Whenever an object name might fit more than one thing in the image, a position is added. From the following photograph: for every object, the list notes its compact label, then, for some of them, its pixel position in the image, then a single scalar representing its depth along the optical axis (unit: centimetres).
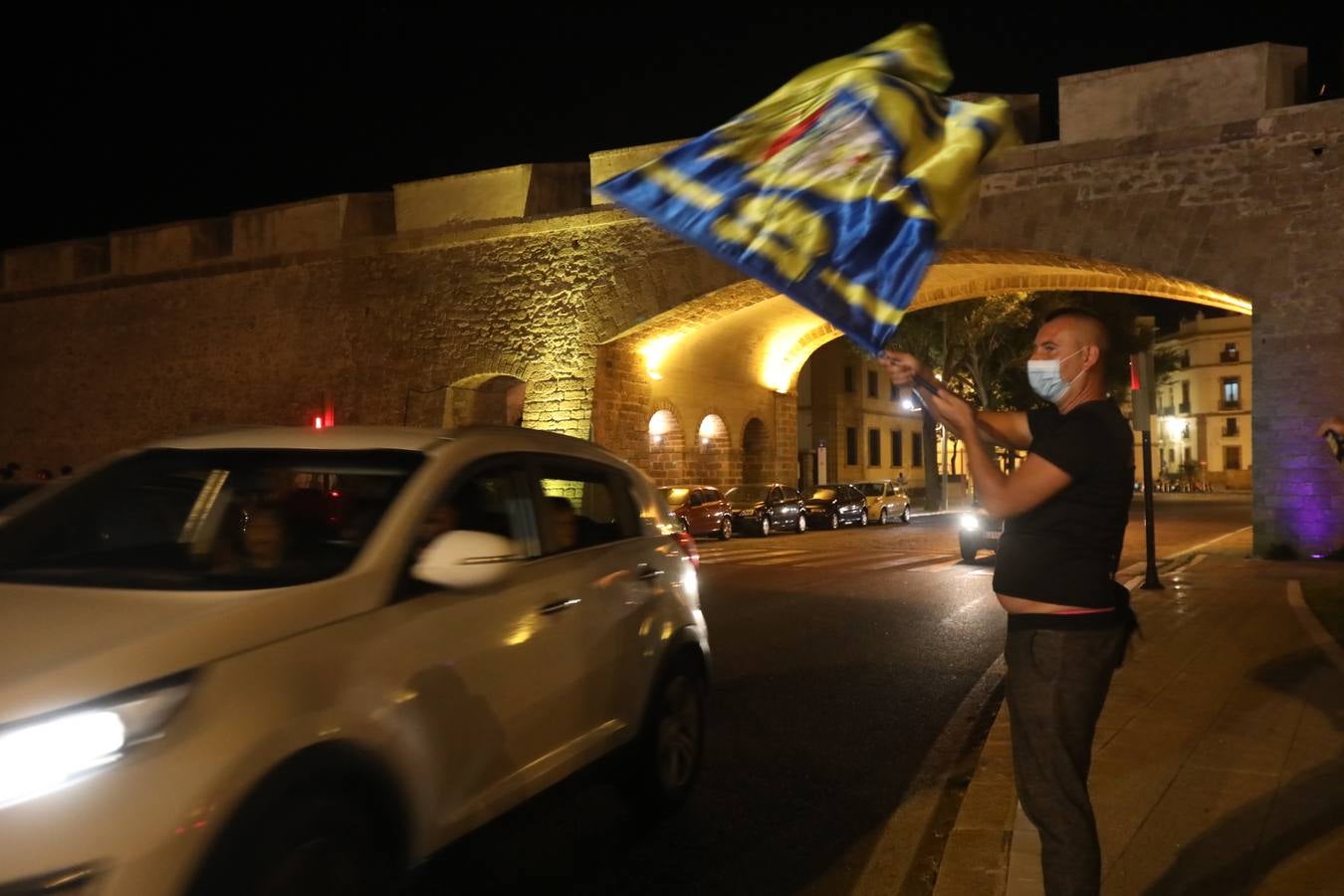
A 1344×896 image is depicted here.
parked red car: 2703
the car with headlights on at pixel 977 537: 1880
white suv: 258
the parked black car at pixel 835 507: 3231
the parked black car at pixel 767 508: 2905
